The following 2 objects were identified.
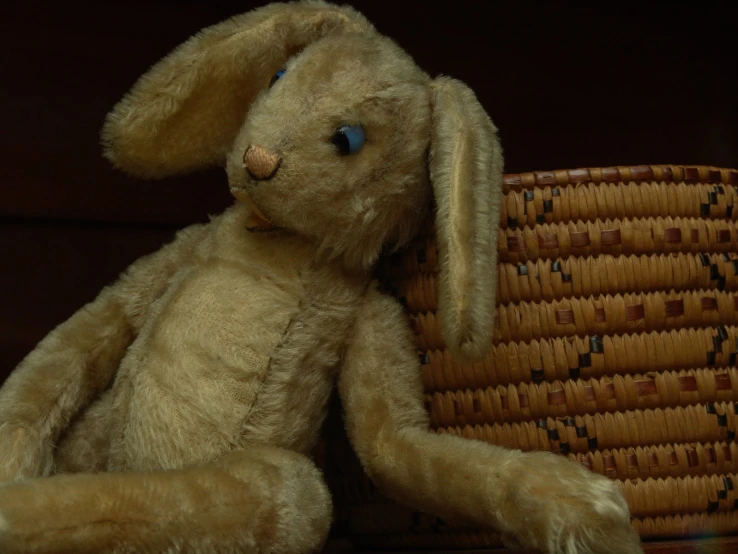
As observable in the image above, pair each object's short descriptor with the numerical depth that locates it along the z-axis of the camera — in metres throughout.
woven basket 0.56
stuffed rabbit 0.47
